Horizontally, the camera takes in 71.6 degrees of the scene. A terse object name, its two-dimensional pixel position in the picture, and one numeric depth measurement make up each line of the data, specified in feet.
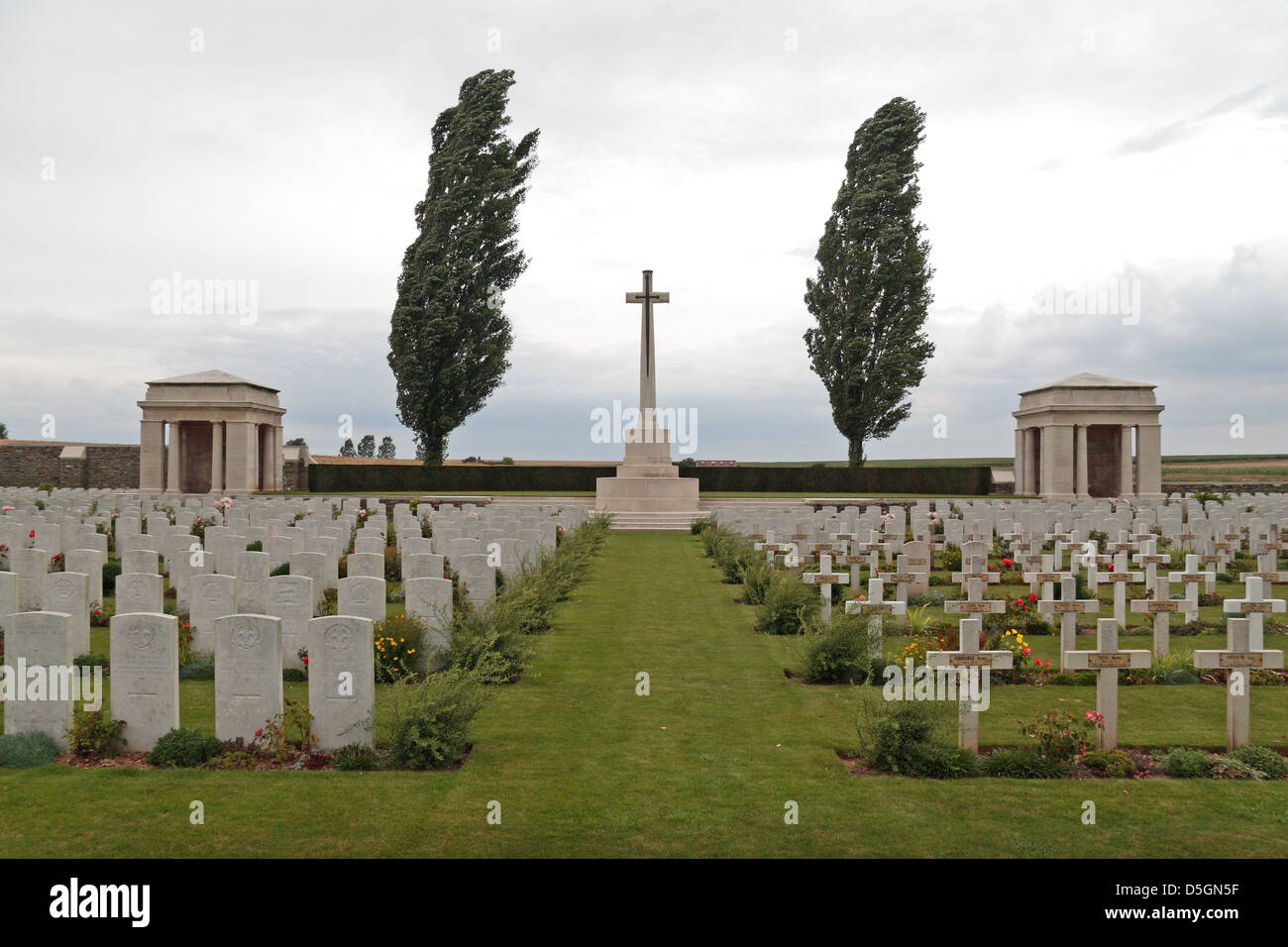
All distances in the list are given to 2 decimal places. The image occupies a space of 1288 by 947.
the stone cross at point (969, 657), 20.17
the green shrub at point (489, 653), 24.44
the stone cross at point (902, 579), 35.96
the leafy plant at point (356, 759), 18.25
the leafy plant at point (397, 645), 25.41
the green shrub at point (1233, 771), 17.75
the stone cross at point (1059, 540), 45.47
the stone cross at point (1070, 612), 26.32
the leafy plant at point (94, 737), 18.93
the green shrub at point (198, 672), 26.22
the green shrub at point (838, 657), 26.07
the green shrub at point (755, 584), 38.50
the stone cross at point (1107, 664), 19.16
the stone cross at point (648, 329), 95.04
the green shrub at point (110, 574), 41.01
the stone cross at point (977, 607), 26.61
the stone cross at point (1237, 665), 18.99
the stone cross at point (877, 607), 27.76
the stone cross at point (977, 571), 38.47
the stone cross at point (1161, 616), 28.09
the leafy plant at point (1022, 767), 17.88
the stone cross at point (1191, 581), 33.60
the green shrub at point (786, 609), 33.53
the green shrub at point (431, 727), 18.31
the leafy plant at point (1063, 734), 18.38
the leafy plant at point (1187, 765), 17.87
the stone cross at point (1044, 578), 36.78
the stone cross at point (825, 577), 35.29
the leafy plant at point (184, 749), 18.38
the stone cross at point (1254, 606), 21.94
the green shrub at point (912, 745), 17.97
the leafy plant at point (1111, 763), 17.89
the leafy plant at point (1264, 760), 17.83
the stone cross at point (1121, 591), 33.68
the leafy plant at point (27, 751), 18.19
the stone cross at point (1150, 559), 38.82
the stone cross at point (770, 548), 51.20
